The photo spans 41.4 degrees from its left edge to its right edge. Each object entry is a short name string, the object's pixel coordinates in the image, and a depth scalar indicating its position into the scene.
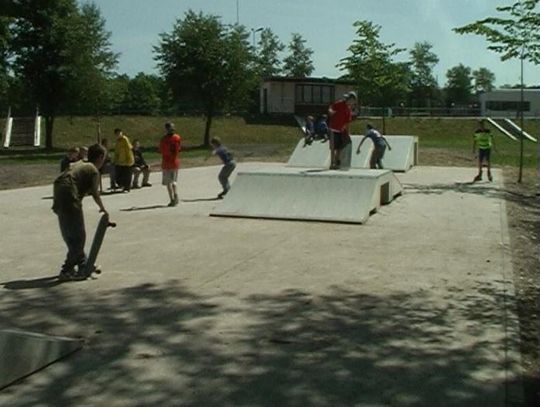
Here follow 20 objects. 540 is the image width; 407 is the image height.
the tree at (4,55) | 36.47
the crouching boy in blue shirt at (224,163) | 15.83
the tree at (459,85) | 115.62
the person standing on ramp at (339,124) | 15.02
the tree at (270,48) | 112.25
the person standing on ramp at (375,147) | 21.47
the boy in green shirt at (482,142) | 19.44
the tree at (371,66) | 39.00
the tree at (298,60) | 118.69
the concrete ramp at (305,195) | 12.87
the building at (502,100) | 79.81
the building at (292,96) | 62.69
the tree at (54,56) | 38.38
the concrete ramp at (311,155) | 22.99
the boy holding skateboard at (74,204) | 7.85
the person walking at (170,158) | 14.60
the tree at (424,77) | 104.12
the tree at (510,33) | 18.23
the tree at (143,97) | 61.88
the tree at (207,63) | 43.19
